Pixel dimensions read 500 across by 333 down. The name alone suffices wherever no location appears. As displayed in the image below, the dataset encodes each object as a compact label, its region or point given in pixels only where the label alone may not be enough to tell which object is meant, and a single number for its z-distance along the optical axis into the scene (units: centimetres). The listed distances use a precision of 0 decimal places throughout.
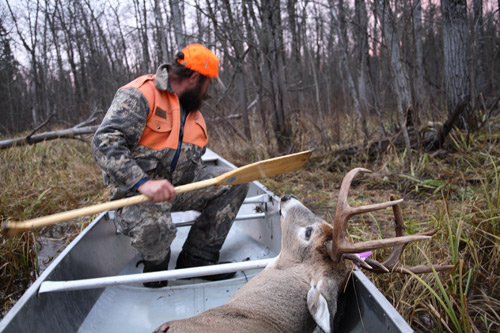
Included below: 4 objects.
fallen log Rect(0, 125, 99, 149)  655
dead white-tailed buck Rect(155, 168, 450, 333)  180
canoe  190
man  263
